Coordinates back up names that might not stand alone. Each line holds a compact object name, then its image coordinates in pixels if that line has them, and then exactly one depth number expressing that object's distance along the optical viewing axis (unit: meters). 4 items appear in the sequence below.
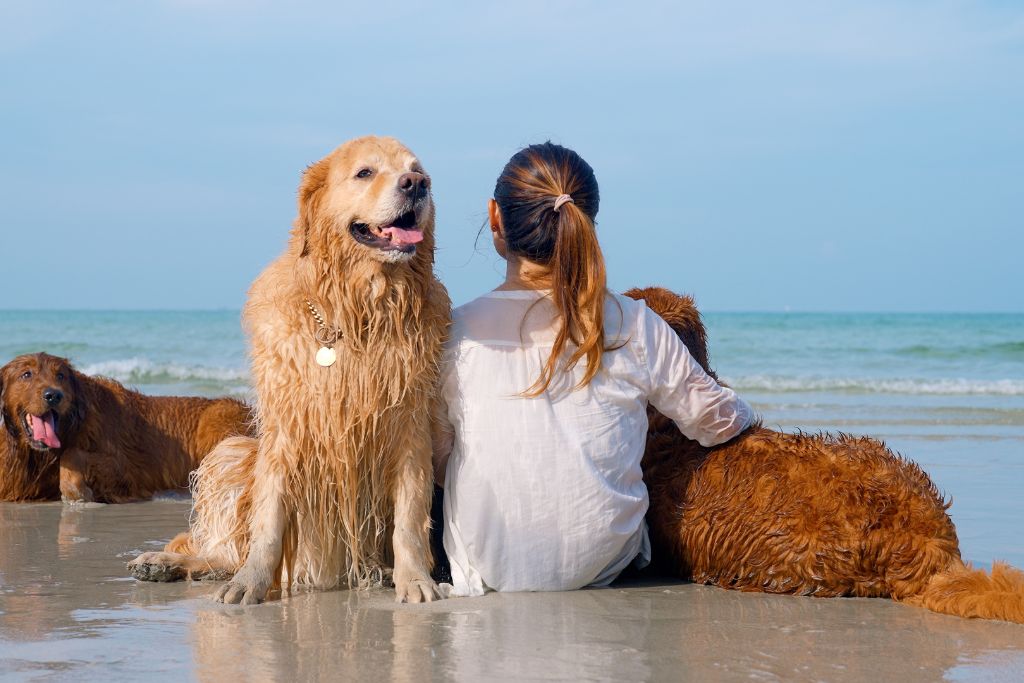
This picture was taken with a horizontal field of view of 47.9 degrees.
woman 4.09
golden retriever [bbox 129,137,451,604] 4.06
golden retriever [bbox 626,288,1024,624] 3.94
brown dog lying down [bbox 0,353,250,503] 7.29
